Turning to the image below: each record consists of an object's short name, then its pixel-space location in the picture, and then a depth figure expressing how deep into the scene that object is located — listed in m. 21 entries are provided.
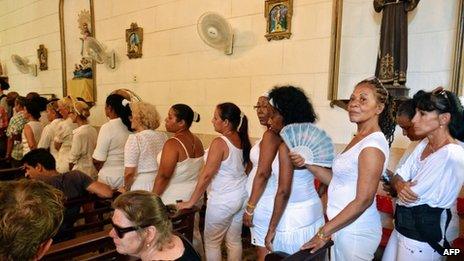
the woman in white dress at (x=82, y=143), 3.10
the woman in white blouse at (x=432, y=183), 1.47
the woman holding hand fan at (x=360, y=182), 1.39
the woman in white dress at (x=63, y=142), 3.34
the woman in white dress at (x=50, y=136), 3.50
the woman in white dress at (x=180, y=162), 2.30
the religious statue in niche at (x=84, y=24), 5.51
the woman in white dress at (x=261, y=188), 1.83
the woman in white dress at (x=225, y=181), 2.19
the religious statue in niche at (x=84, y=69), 5.59
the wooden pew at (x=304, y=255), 1.31
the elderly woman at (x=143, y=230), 1.23
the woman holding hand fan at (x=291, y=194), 1.71
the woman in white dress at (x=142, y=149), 2.52
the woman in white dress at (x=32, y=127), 3.71
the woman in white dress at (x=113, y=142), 2.88
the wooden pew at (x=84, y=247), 1.46
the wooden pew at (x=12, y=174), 2.96
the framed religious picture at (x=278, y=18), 3.22
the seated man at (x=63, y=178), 2.25
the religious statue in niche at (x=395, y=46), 2.51
